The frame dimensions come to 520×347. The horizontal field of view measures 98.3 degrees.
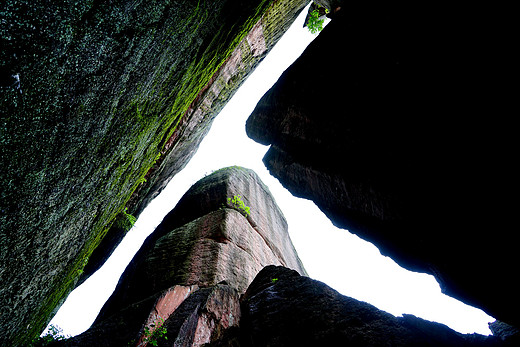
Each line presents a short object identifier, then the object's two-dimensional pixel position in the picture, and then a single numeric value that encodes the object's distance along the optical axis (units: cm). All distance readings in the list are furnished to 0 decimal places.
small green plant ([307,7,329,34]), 1022
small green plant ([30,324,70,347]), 477
